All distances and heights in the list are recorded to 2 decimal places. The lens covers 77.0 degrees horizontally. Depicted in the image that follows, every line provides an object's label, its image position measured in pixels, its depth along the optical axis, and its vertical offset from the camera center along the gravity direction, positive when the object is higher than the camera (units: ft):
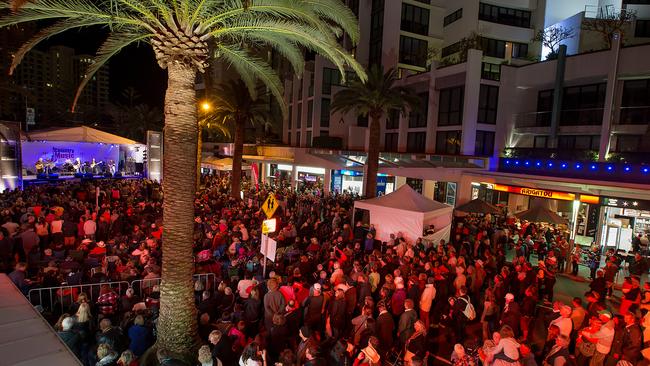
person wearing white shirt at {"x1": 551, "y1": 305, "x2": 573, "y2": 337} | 23.68 -9.97
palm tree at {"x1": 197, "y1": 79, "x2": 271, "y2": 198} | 80.48 +5.06
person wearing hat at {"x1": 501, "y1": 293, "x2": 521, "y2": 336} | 26.32 -10.88
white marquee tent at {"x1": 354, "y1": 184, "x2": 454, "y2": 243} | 48.98 -8.82
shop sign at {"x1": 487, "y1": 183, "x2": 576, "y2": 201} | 61.63 -7.07
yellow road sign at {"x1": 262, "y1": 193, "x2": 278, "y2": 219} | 37.81 -6.45
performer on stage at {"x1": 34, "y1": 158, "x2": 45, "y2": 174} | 83.66 -8.50
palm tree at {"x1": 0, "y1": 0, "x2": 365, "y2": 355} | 22.63 +5.11
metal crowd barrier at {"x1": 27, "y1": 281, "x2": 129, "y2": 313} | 28.65 -12.03
